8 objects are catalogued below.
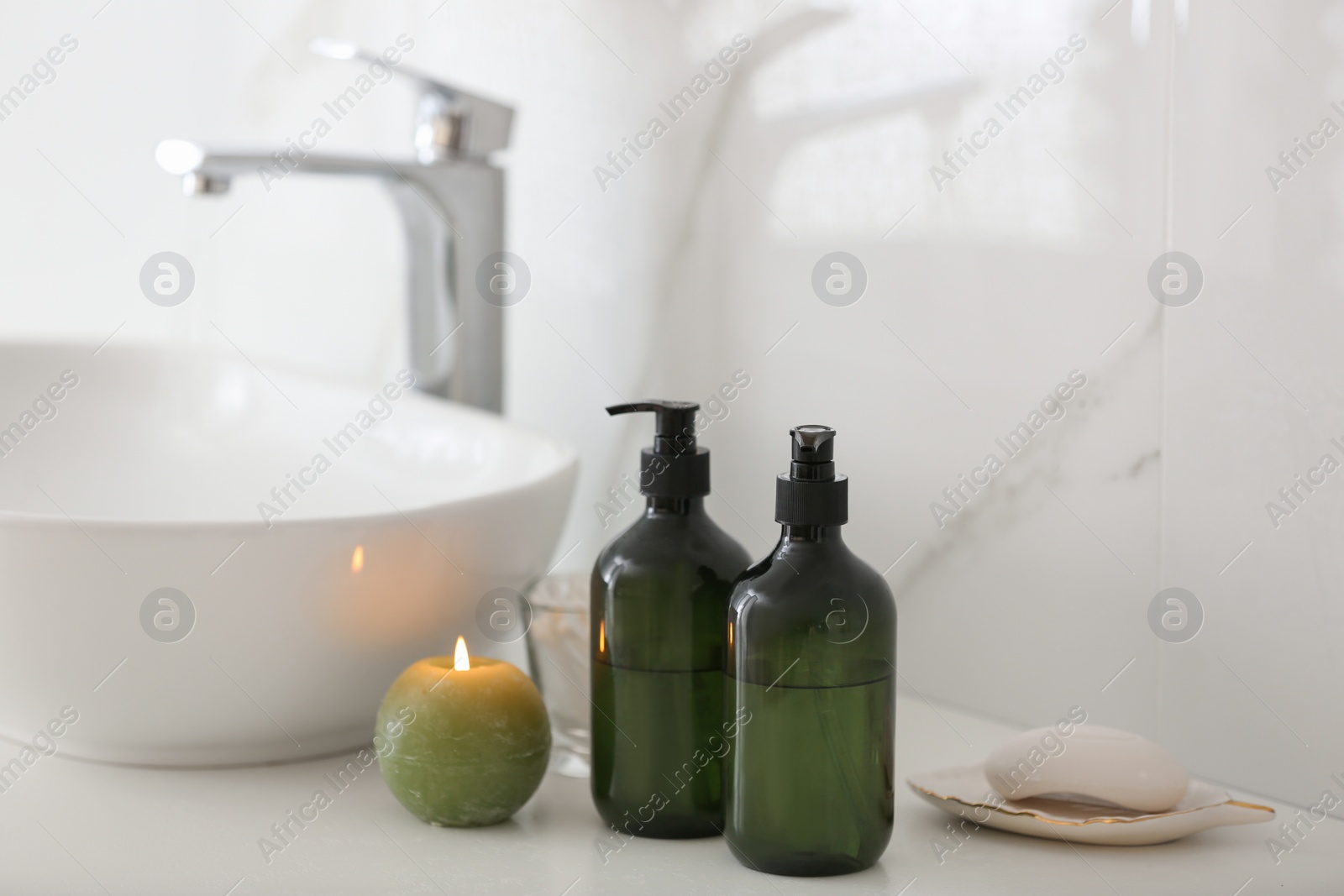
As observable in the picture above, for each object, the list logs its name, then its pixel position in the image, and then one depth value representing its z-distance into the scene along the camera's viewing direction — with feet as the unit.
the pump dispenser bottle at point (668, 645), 5.46
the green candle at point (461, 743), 5.47
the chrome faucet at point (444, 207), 6.53
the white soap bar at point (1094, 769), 5.43
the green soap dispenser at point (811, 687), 5.28
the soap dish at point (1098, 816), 5.40
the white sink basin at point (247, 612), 5.54
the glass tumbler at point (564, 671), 5.84
